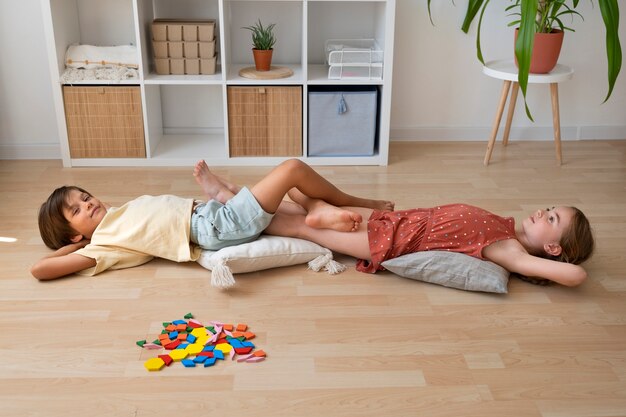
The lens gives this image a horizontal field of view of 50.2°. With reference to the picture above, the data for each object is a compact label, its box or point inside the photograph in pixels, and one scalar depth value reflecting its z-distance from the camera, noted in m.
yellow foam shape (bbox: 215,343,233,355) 1.67
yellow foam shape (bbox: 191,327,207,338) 1.73
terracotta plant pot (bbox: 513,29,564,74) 2.73
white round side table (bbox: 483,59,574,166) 2.76
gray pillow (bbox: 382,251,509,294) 1.92
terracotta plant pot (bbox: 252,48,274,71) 2.91
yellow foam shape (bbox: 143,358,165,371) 1.60
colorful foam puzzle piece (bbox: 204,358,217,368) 1.62
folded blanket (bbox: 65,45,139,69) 2.86
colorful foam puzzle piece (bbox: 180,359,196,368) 1.62
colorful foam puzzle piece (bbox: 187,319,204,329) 1.78
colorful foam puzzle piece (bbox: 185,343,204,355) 1.66
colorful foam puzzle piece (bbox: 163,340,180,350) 1.68
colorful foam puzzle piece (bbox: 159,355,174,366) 1.62
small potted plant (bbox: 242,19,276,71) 2.91
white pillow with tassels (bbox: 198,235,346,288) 1.99
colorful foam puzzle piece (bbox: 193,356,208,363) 1.63
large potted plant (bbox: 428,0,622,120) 2.49
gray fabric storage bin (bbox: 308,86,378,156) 2.91
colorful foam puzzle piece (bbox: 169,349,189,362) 1.64
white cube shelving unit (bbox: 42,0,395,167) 2.84
